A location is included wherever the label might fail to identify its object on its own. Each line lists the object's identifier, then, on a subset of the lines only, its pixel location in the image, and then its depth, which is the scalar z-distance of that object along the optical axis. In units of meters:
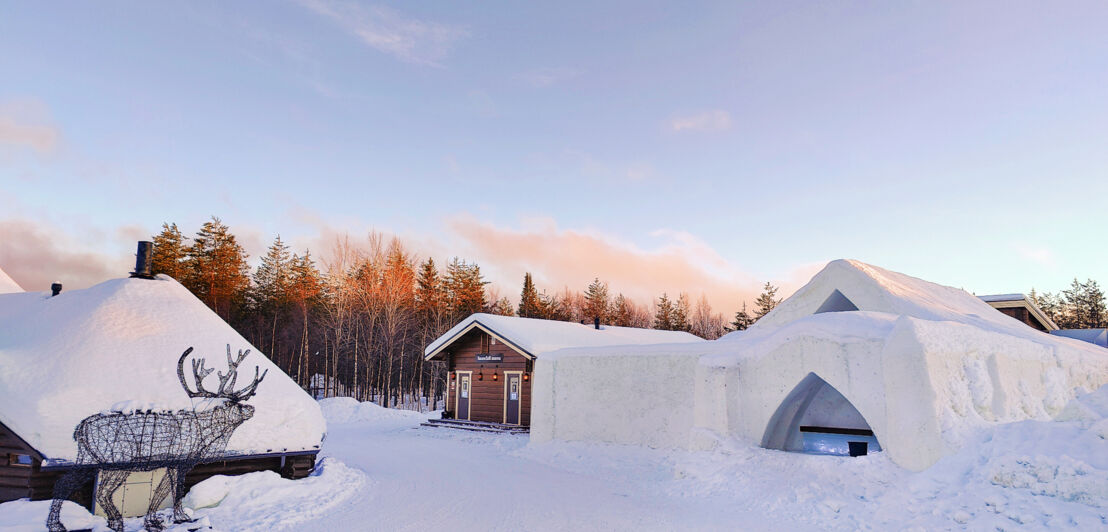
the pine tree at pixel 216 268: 37.16
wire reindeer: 7.46
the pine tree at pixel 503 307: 53.84
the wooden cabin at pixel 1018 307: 23.58
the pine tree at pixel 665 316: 54.62
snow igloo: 9.69
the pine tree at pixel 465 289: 47.08
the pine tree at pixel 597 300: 57.94
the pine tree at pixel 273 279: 44.34
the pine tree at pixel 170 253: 36.19
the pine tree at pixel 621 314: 58.25
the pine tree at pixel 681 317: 54.62
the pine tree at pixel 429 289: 46.00
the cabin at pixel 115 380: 8.04
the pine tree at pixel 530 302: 54.22
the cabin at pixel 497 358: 22.09
